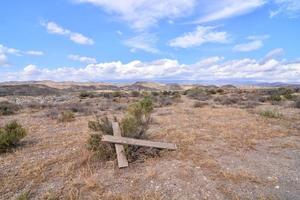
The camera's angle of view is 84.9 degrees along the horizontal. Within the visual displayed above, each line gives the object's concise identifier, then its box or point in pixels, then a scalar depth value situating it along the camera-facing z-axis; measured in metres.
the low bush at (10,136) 4.76
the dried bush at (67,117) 7.82
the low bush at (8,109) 10.04
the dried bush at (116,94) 19.86
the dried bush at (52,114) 8.65
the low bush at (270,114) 7.88
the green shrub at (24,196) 2.87
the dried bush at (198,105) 11.29
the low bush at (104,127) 4.54
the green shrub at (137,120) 4.46
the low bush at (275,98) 13.43
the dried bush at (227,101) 12.67
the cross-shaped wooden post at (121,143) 3.73
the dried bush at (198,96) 16.02
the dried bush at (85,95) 20.04
